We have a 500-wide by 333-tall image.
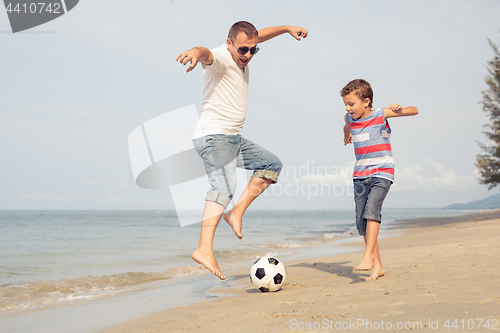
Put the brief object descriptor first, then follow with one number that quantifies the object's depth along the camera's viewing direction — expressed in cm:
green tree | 2080
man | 345
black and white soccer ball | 392
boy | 381
